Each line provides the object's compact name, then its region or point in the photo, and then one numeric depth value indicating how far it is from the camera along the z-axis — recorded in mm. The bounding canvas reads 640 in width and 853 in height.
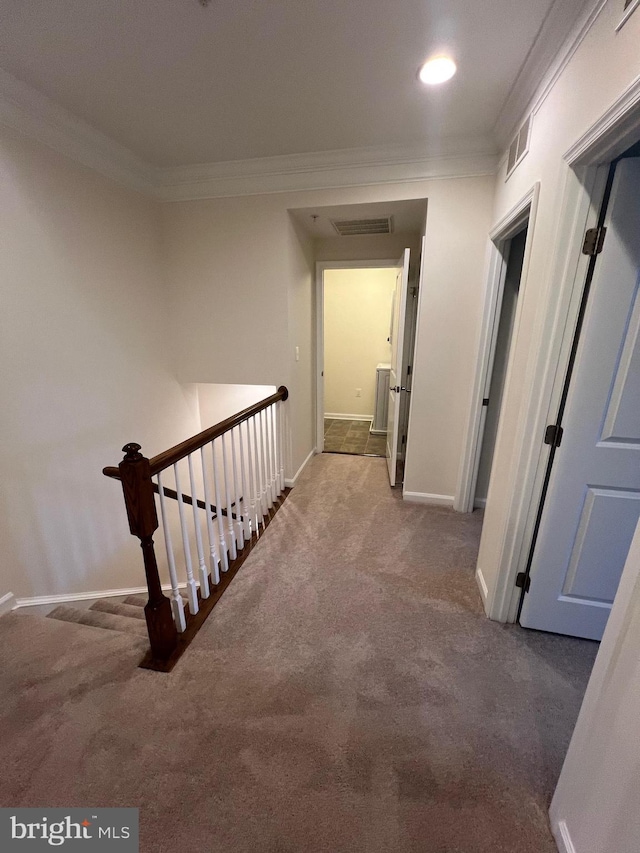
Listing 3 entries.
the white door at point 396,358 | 2688
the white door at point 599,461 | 1184
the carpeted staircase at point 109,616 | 1783
